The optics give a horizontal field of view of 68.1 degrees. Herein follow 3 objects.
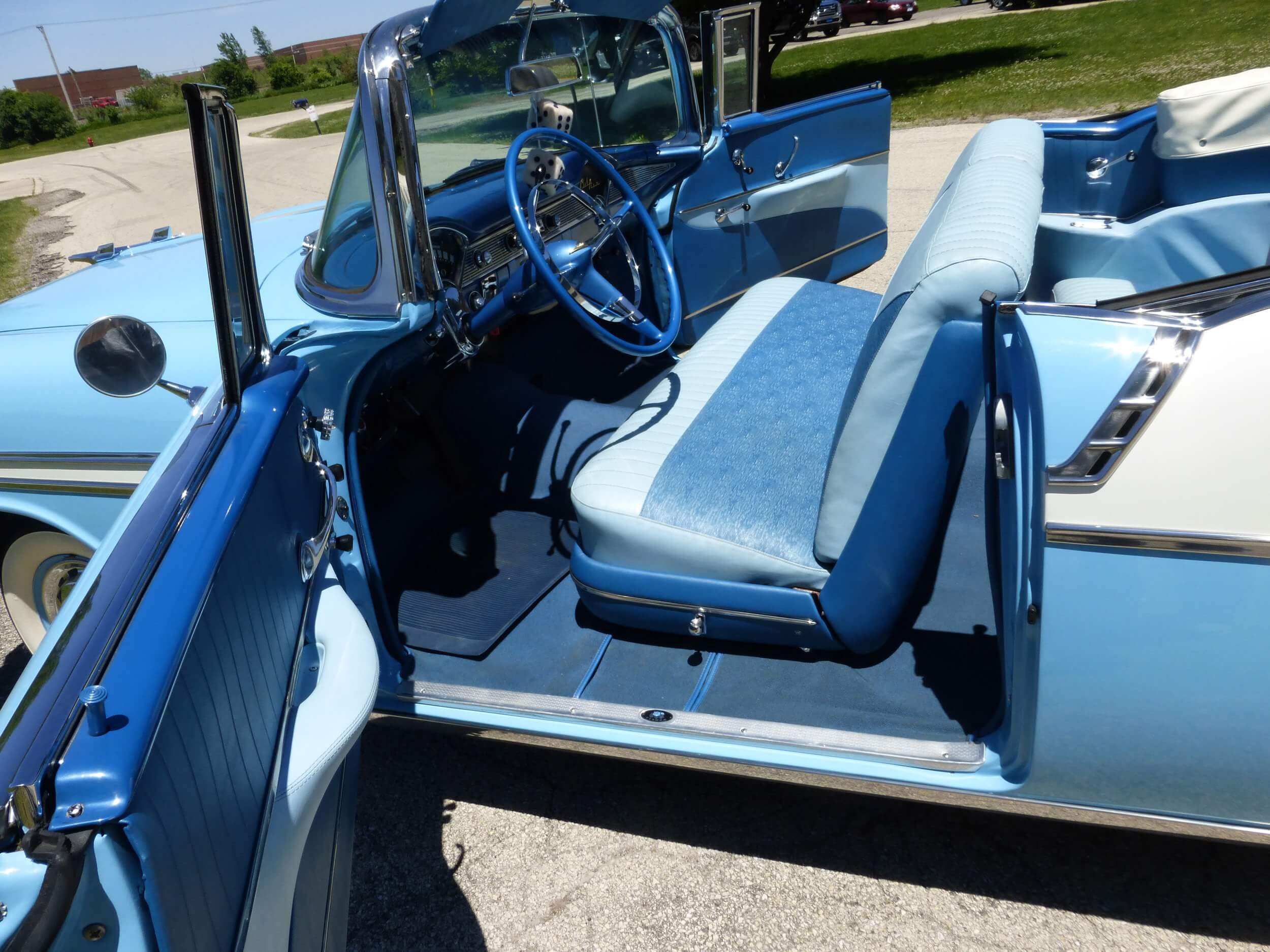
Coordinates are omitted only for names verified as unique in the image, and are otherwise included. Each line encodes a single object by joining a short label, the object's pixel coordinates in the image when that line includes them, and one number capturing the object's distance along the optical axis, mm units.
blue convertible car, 1177
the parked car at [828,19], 23953
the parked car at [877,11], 26141
